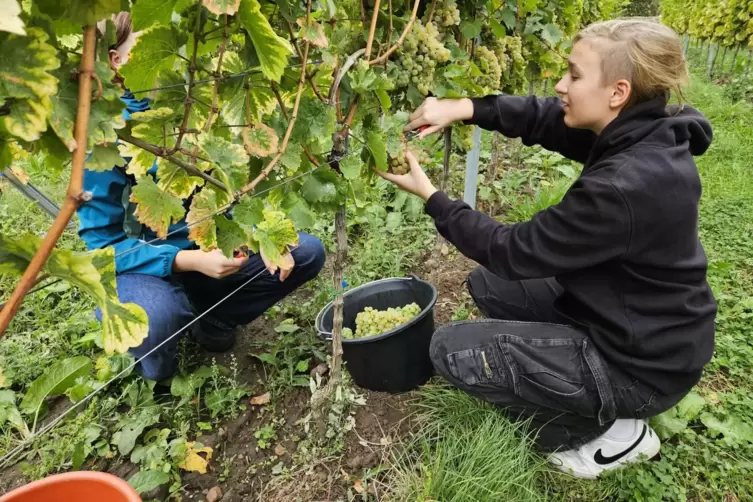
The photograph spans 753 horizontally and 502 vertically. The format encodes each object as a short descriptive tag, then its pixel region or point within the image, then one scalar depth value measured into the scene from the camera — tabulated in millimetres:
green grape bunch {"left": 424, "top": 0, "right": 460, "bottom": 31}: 2027
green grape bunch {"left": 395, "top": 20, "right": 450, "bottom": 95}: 1809
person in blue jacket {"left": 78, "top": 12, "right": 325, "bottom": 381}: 1928
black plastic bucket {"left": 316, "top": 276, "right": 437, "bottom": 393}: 2004
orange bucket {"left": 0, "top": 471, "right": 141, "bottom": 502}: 1162
